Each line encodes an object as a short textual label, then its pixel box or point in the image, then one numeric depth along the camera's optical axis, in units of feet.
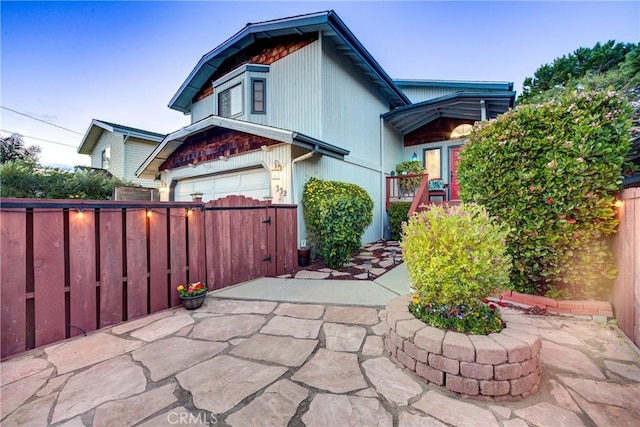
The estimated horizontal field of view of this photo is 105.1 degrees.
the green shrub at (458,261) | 6.58
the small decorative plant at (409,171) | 30.02
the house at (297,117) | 20.47
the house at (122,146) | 43.78
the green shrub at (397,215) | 28.60
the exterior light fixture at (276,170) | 19.39
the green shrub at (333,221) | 17.06
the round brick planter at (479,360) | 5.58
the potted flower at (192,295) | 10.98
